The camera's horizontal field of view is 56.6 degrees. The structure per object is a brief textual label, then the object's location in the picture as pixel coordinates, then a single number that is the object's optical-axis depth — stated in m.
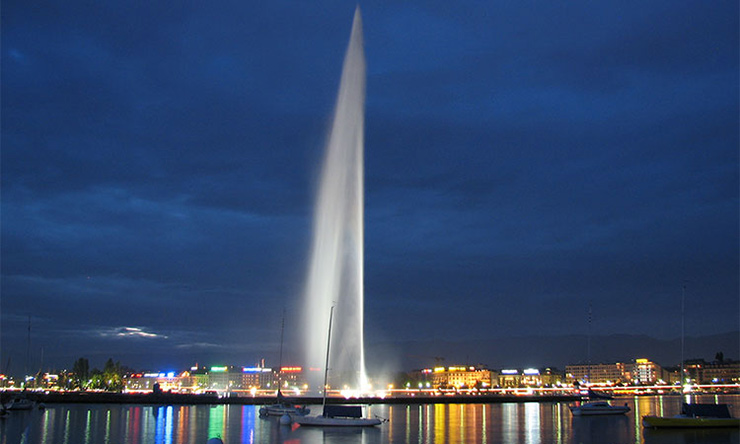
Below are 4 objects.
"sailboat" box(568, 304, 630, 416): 65.44
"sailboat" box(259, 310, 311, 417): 57.94
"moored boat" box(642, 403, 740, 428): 43.28
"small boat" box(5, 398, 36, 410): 71.06
